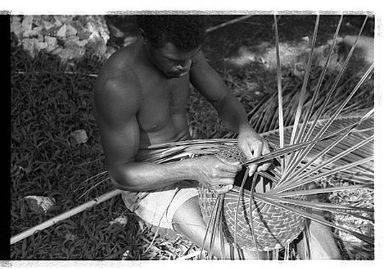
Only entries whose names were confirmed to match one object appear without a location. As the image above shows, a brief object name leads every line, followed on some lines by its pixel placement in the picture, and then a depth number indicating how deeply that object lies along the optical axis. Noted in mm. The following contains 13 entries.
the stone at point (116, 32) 2656
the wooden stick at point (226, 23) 2742
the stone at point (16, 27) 2375
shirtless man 1511
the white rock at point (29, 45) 2422
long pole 1842
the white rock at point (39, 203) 1950
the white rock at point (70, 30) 2467
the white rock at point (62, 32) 2451
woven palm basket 1498
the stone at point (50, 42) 2428
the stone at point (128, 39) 2645
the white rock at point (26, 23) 2422
